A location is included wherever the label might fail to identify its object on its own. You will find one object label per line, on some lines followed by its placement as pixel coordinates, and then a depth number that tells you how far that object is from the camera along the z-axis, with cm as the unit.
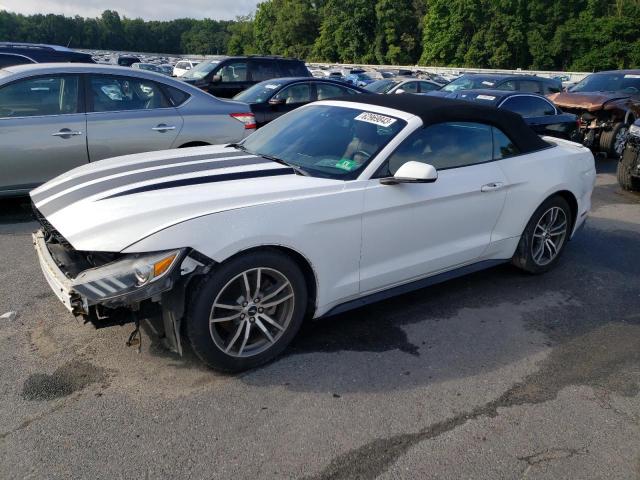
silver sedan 578
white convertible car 291
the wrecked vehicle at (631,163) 816
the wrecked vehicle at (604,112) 1138
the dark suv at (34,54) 1020
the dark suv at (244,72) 1339
